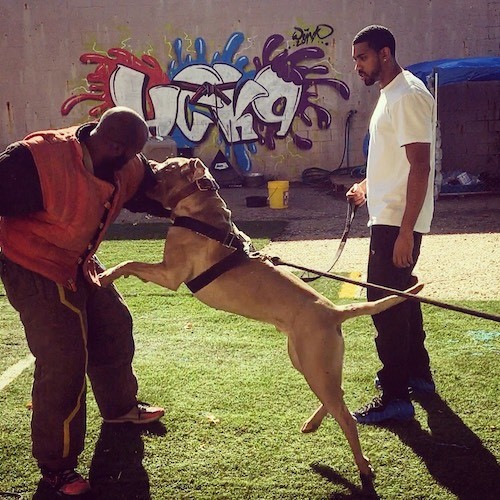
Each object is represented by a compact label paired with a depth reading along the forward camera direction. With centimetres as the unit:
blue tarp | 1198
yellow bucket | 1217
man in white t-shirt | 380
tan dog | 340
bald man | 315
